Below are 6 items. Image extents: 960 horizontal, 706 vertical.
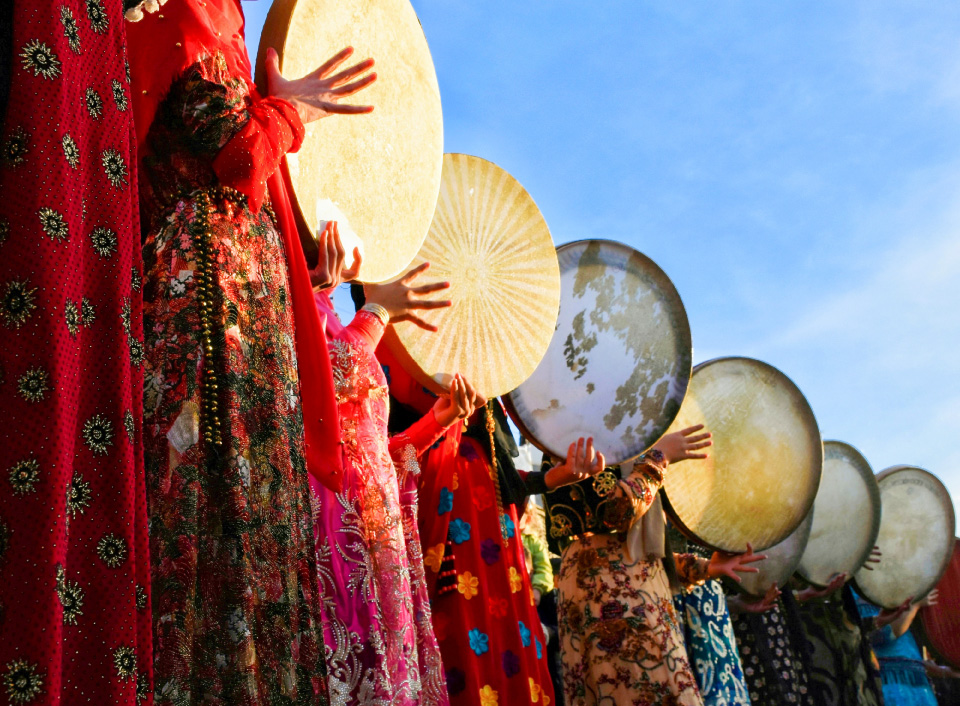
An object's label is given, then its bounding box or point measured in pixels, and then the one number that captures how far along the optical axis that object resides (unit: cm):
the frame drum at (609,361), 400
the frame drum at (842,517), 662
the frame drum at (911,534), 806
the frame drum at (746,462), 475
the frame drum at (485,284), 341
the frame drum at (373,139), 246
